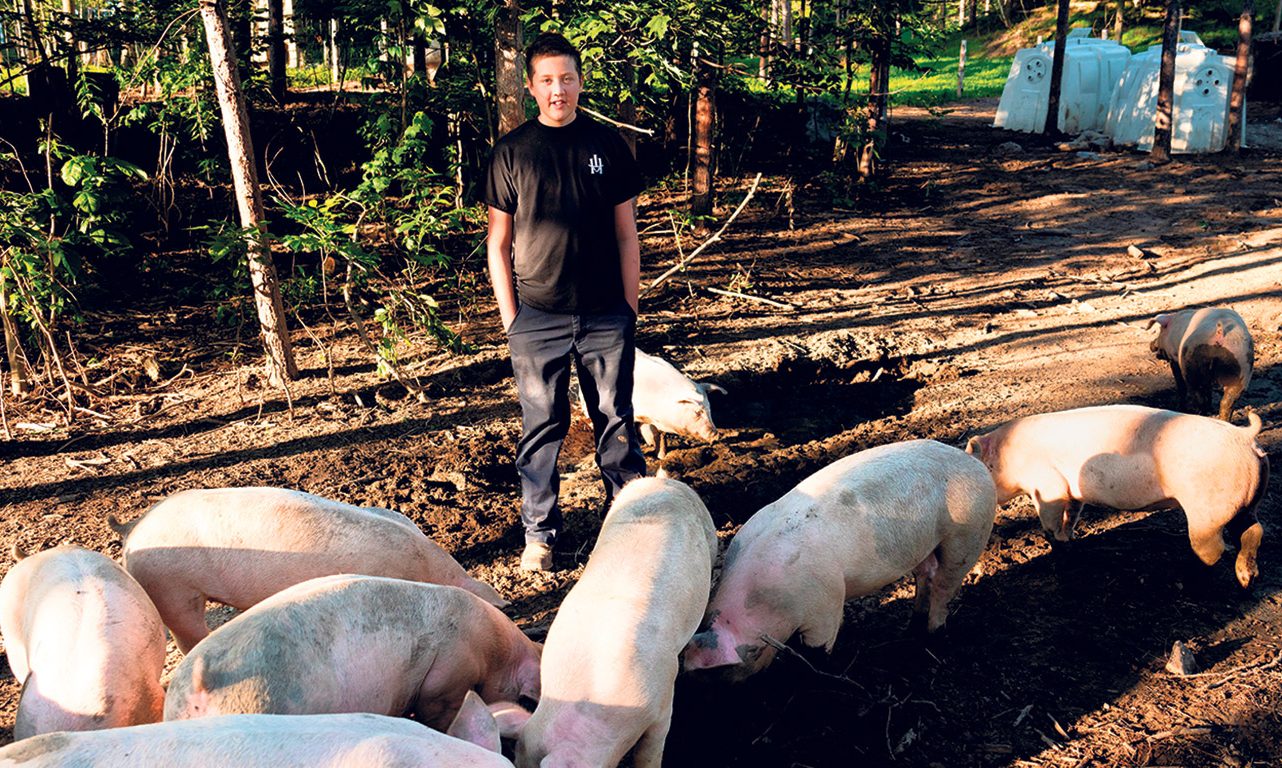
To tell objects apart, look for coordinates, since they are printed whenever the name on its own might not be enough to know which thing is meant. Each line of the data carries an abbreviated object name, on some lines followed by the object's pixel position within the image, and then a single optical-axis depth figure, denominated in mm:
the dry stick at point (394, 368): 6383
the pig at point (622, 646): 2908
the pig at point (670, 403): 5793
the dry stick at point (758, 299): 8508
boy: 4281
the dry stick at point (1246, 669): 3791
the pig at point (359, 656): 2885
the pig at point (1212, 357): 5930
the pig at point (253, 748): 2369
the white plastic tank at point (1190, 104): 14844
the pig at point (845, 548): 3613
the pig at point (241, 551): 3688
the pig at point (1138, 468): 4266
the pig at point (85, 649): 3062
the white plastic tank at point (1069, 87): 17656
